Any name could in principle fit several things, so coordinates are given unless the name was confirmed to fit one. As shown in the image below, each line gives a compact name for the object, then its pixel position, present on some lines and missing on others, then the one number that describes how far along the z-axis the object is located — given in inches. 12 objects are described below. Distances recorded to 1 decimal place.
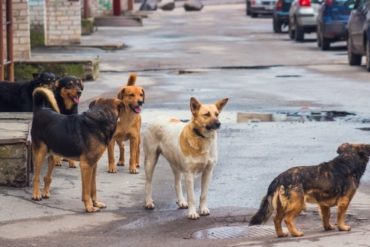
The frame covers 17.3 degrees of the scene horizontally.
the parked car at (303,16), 1362.0
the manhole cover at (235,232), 366.3
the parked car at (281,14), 1592.0
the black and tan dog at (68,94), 491.5
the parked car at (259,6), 2081.7
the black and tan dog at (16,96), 556.7
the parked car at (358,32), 954.4
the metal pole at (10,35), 779.0
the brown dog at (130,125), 474.9
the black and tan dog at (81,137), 413.1
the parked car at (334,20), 1187.3
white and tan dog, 390.9
